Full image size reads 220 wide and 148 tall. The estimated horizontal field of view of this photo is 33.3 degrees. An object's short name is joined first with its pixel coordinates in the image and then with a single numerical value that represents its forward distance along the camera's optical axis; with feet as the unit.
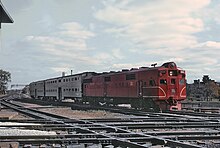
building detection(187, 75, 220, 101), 208.33
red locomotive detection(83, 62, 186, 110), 92.63
